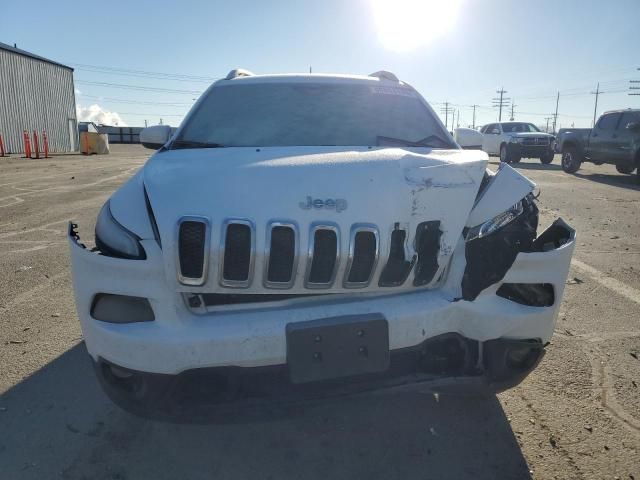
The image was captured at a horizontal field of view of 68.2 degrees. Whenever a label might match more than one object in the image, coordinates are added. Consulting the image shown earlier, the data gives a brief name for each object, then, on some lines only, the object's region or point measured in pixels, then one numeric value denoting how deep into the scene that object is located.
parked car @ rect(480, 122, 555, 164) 19.81
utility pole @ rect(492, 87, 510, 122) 85.65
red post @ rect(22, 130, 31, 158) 22.51
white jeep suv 1.82
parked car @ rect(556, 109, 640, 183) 12.91
